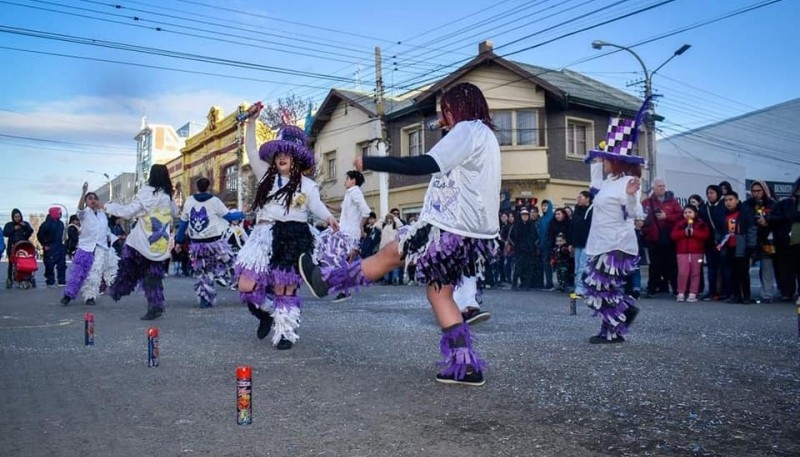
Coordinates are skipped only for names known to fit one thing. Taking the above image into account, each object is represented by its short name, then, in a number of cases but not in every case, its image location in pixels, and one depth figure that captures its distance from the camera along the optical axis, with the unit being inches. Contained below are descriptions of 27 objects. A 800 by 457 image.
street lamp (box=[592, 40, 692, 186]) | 1074.7
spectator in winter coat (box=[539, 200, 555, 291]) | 570.1
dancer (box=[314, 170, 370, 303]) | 410.9
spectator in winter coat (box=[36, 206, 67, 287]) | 703.7
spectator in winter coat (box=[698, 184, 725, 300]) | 454.3
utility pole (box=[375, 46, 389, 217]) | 1032.8
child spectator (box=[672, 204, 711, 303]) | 459.2
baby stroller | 666.2
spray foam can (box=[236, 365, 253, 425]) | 128.6
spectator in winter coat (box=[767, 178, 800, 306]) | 412.6
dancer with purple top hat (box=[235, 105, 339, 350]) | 246.5
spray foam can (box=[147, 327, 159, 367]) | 197.3
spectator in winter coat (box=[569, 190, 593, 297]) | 487.8
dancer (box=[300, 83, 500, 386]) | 168.9
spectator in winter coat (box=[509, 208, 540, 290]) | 578.9
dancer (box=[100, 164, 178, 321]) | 344.2
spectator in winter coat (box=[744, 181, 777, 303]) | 429.1
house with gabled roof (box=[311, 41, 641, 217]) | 999.0
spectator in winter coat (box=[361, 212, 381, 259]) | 697.6
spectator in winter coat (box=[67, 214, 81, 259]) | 743.4
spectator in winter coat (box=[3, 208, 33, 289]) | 693.8
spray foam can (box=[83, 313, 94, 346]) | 246.0
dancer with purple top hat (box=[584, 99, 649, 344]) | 244.4
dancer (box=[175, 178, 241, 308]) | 386.0
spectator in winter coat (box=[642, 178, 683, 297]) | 489.1
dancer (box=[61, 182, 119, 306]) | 446.6
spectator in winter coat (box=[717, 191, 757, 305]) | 428.5
